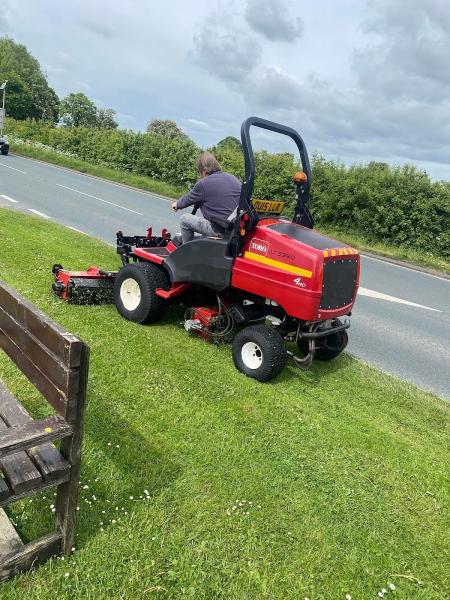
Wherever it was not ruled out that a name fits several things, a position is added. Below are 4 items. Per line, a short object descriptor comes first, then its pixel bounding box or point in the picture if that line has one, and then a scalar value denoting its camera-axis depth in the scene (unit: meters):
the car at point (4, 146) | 28.45
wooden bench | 2.07
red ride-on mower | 4.25
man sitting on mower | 4.77
